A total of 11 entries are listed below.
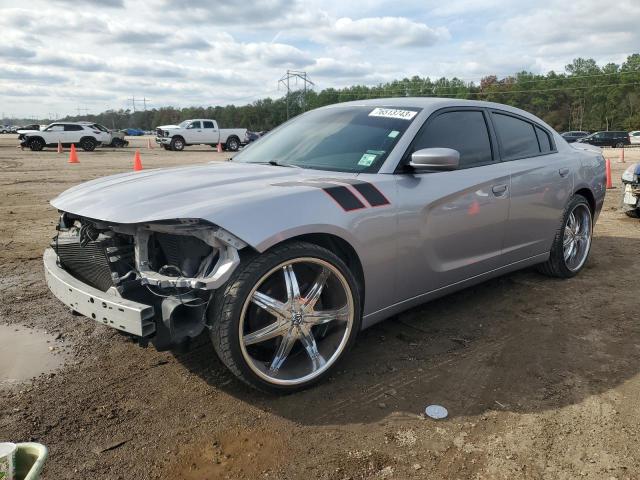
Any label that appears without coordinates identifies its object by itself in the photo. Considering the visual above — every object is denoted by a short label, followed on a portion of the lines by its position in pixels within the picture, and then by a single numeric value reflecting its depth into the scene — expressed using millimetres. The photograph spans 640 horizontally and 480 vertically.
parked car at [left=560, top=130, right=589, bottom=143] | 47025
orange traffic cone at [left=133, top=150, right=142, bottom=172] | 15942
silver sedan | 2564
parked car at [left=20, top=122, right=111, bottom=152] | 27734
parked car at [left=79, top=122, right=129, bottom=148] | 30650
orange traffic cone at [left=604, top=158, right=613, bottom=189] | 12510
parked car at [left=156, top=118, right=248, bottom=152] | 31438
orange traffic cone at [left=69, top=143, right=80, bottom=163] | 19375
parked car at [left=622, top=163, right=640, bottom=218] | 7984
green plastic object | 1801
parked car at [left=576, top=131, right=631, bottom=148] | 45856
